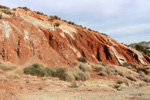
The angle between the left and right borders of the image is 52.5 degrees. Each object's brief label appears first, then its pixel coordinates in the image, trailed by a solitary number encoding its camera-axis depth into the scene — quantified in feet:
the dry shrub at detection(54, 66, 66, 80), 48.57
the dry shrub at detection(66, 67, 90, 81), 47.55
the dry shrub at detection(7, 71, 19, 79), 40.63
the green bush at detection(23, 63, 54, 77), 48.37
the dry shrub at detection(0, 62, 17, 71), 46.42
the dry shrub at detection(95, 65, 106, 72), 63.36
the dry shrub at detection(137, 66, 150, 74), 77.08
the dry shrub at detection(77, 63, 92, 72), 59.26
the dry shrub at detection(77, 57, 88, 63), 70.76
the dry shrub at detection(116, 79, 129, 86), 50.86
